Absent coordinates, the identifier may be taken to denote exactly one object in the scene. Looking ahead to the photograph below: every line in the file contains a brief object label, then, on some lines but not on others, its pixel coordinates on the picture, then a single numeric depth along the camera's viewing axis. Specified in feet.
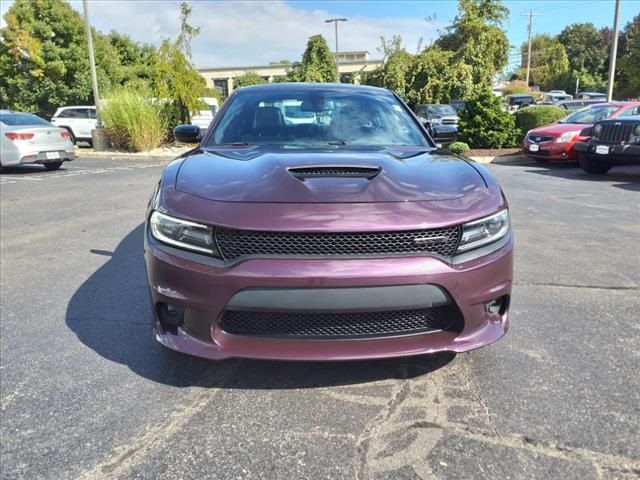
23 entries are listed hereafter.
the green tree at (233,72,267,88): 180.73
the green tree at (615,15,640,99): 116.57
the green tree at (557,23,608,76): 212.43
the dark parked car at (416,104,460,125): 70.23
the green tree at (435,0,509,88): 98.17
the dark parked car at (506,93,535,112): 119.44
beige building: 214.48
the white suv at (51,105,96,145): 65.82
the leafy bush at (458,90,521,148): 50.55
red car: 39.32
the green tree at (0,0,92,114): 81.25
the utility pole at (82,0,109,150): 56.71
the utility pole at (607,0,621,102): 56.59
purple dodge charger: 6.94
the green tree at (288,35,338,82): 125.18
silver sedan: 37.52
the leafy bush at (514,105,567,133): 50.60
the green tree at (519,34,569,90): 202.12
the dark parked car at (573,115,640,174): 31.07
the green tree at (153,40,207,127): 59.62
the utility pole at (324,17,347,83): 125.90
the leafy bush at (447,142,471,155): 39.09
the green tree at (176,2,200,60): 61.82
